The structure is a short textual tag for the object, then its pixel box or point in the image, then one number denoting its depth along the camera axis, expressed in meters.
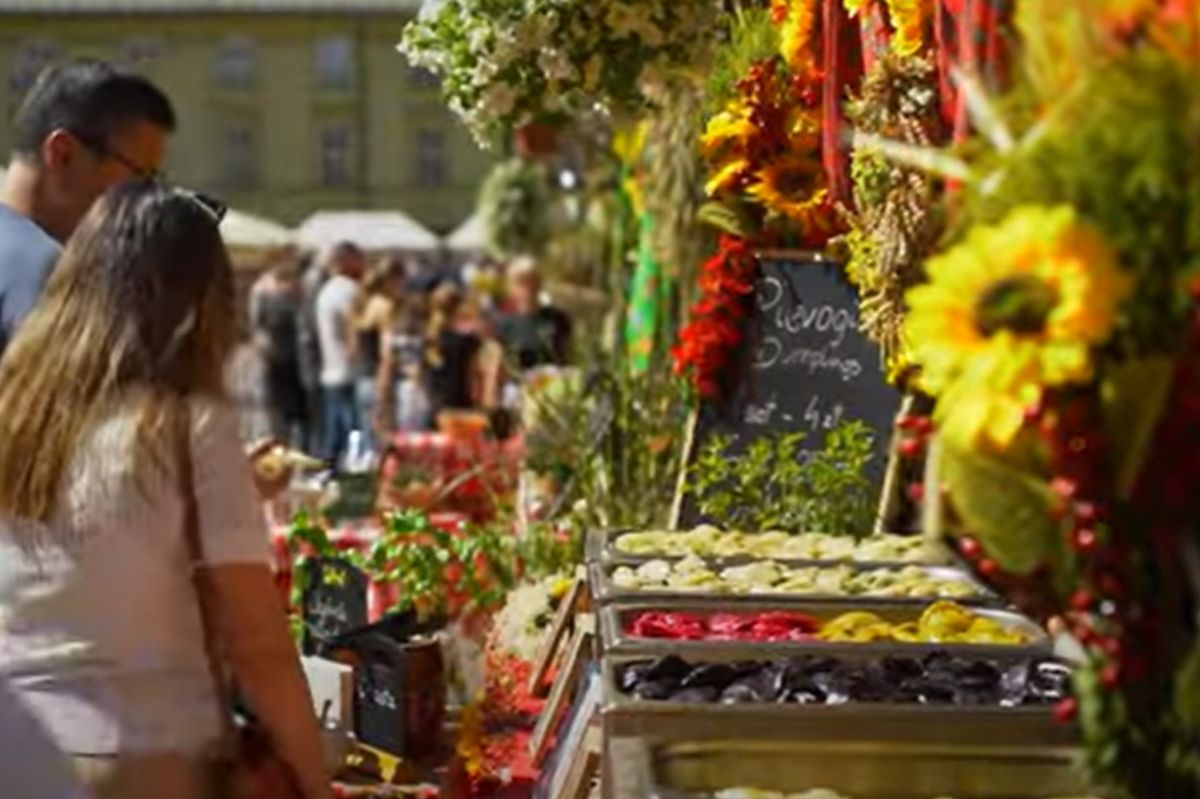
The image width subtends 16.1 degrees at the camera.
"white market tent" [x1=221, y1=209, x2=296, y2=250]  39.94
